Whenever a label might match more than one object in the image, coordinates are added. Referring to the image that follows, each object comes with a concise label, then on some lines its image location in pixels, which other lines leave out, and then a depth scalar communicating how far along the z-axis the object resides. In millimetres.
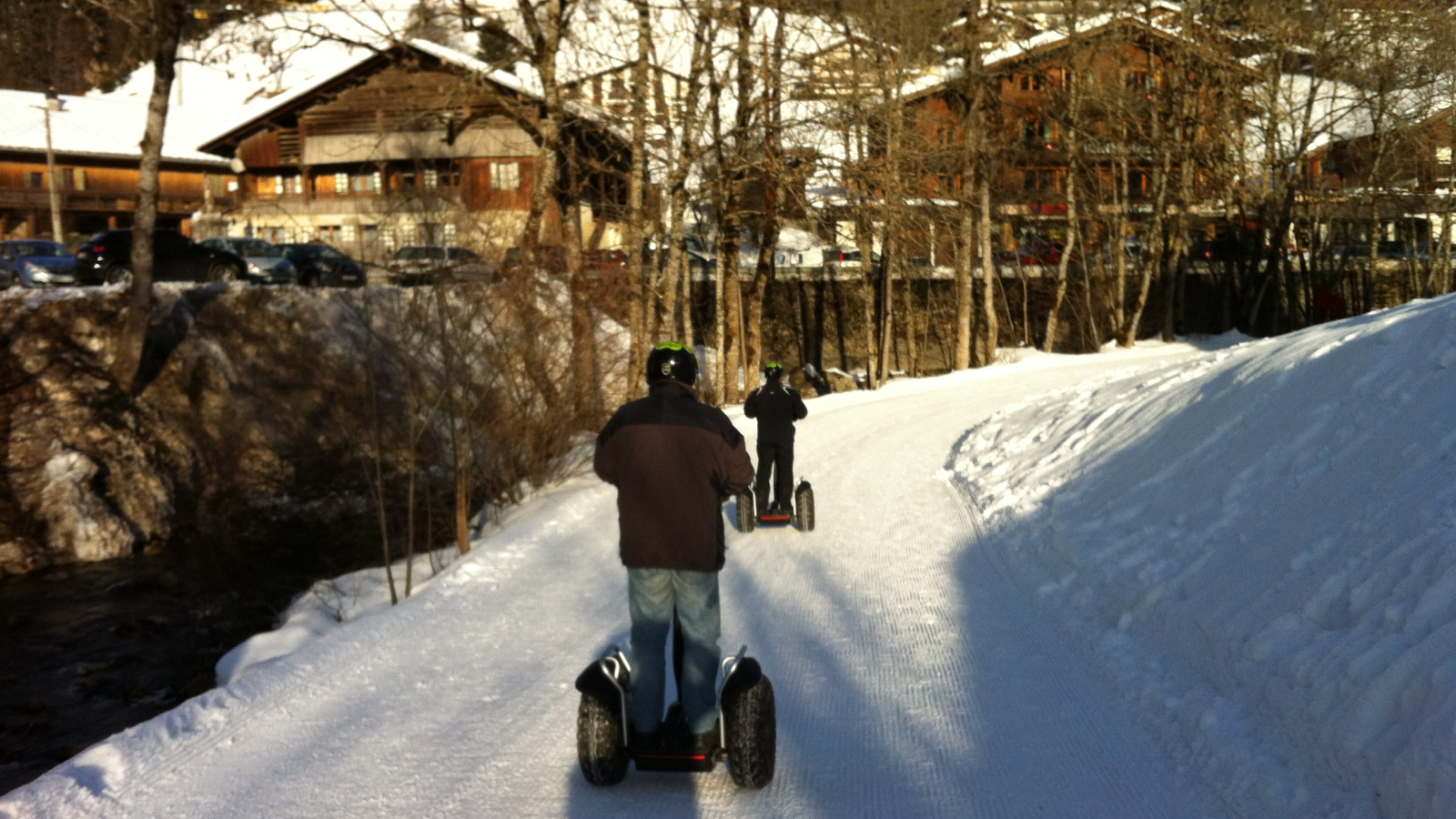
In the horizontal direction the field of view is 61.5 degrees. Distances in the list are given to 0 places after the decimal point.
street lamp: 50938
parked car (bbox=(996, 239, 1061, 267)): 47344
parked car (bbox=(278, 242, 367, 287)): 35156
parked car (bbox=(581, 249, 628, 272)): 24370
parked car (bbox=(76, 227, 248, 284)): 32812
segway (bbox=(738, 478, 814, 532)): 12352
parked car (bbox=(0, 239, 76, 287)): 31922
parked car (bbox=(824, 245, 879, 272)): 47822
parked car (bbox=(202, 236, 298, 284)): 36156
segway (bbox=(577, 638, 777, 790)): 5516
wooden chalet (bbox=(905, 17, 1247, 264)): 37594
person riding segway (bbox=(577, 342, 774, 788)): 5473
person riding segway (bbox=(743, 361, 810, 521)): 12180
